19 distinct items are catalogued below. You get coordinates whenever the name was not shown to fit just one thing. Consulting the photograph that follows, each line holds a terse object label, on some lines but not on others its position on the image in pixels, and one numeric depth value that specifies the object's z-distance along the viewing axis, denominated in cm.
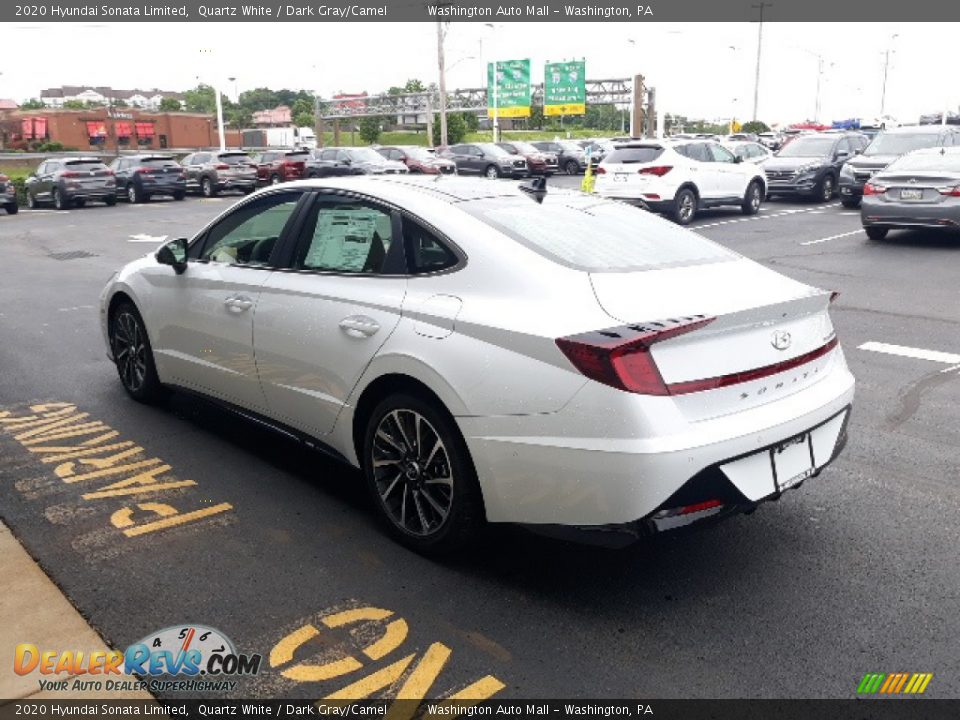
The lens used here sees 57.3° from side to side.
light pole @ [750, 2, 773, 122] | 6328
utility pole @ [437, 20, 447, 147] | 4753
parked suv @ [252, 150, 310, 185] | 3325
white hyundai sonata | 324
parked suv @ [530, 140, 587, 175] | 4000
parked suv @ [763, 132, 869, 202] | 2212
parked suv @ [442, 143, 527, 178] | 3572
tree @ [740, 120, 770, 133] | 6881
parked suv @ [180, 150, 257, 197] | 3158
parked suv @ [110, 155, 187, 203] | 3017
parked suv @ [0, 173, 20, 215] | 2692
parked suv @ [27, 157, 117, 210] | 2827
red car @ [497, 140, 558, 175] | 3772
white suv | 1789
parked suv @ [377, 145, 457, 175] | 3212
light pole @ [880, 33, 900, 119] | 9747
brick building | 6644
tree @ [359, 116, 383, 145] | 7250
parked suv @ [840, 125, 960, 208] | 1908
